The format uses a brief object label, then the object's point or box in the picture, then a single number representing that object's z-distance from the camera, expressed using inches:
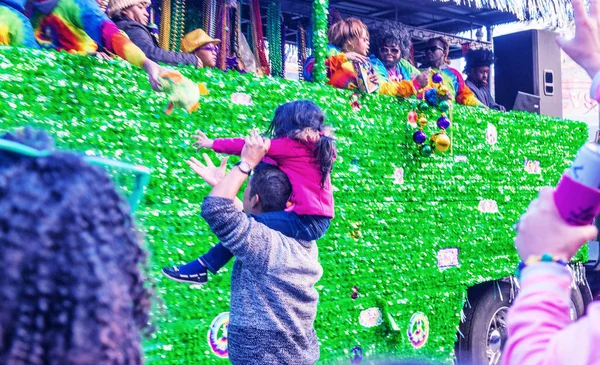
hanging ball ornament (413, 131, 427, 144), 188.9
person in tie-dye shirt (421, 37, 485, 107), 219.5
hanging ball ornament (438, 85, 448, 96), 195.0
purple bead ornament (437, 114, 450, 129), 196.4
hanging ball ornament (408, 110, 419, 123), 191.0
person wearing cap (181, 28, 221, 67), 186.9
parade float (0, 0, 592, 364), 126.7
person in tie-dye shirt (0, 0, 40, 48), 116.5
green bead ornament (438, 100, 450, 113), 196.1
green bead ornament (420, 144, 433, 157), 189.6
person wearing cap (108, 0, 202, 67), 151.9
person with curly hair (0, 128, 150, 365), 32.0
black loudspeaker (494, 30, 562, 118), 296.8
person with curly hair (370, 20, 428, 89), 230.1
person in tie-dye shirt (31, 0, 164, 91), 123.7
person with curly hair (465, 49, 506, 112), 277.3
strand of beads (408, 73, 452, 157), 190.2
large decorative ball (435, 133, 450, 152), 193.2
